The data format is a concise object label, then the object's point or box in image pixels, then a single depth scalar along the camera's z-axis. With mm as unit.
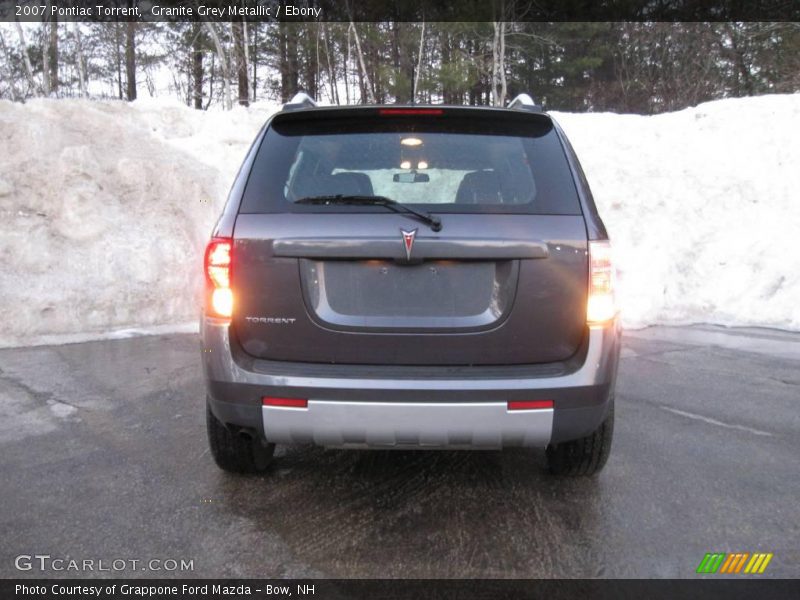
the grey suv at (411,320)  2555
